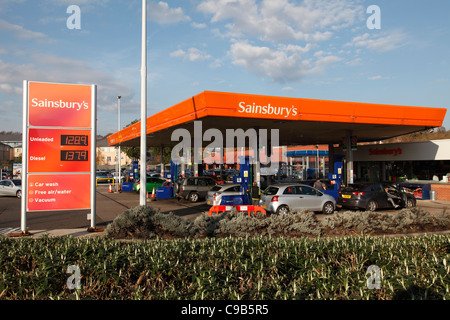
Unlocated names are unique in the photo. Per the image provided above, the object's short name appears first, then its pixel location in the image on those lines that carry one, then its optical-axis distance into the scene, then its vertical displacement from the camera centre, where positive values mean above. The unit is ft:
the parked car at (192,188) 69.67 -3.71
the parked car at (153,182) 84.07 -3.11
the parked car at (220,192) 53.47 -3.77
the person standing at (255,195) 54.24 -4.04
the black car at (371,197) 53.93 -4.44
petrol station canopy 49.47 +9.03
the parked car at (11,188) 78.28 -4.10
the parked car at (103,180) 134.04 -4.00
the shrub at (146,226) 30.83 -5.12
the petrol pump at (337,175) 67.51 -1.14
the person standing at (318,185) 62.78 -2.90
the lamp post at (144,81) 40.31 +10.39
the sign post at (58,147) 34.50 +2.34
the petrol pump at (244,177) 55.23 -1.23
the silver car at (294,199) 47.47 -4.20
